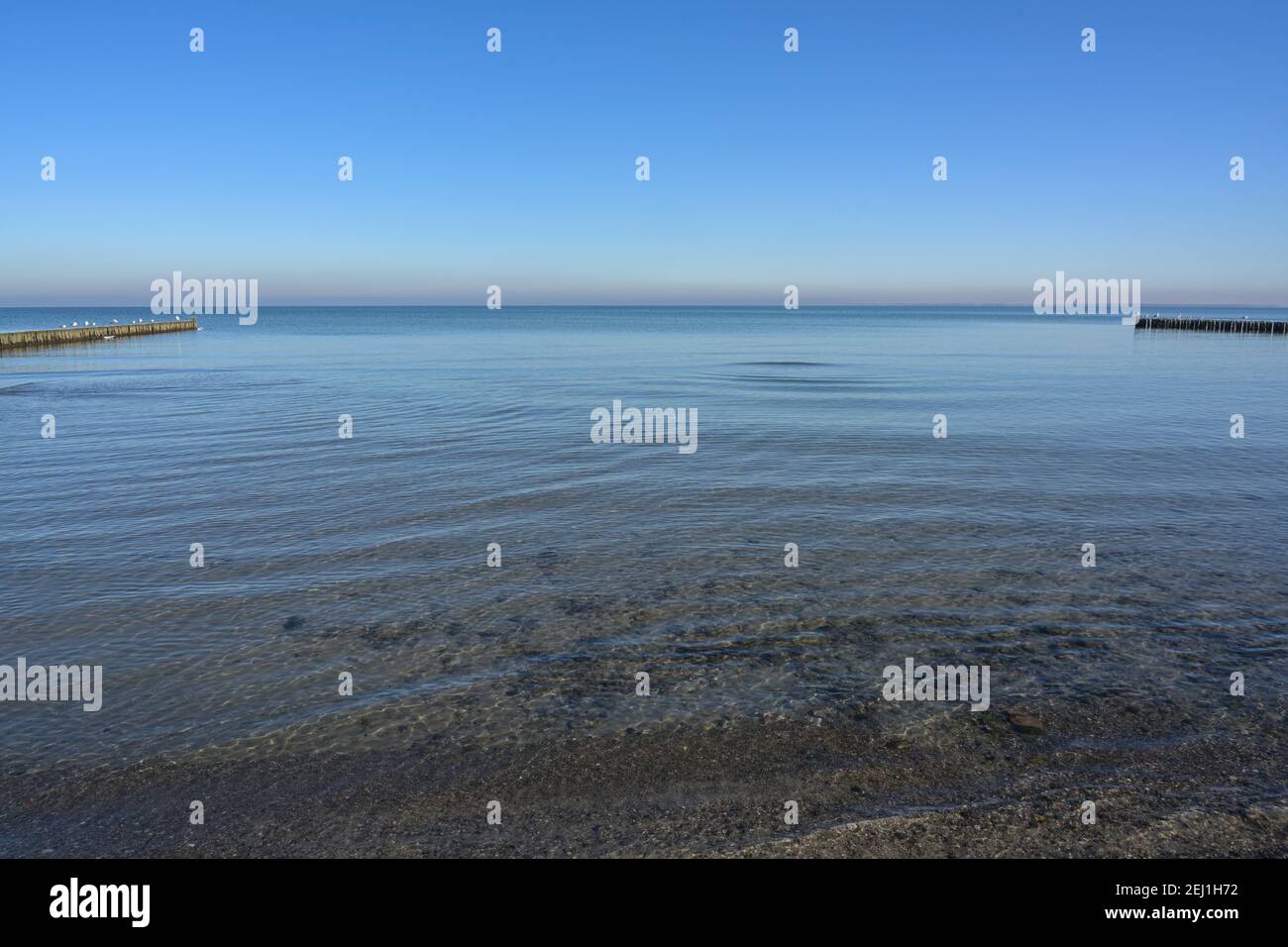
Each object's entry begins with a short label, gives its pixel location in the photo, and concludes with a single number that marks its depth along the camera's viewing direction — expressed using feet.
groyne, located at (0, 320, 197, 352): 242.58
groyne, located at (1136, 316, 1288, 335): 366.43
